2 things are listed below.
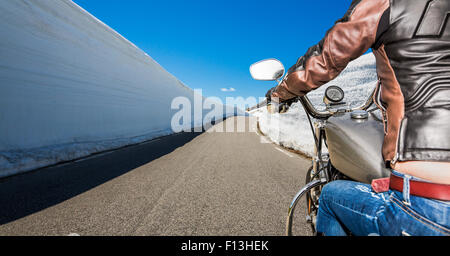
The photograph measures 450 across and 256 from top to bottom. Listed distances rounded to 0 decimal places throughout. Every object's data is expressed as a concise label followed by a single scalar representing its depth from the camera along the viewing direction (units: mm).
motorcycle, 1012
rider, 614
